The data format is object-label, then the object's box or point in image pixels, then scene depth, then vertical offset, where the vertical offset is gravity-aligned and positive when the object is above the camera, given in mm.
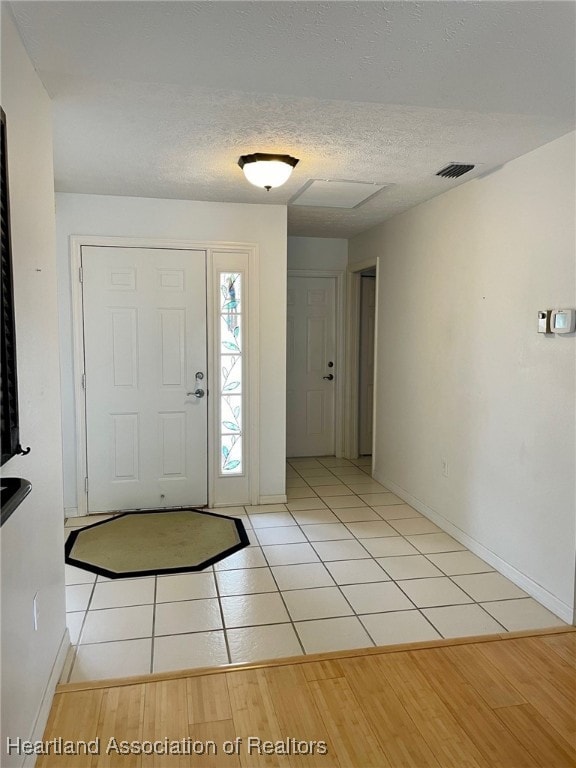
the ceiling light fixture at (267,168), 2836 +938
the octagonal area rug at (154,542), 3178 -1305
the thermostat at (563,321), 2490 +111
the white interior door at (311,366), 5625 -237
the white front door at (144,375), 3930 -238
